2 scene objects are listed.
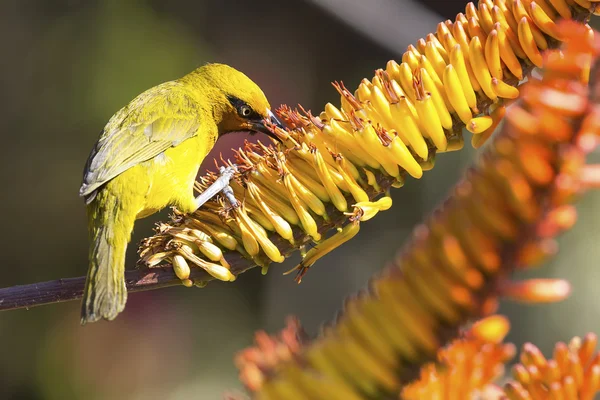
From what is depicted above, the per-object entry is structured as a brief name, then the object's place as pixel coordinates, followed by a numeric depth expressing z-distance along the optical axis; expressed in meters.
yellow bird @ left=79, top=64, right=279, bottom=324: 3.26
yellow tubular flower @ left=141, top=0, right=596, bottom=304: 3.11
